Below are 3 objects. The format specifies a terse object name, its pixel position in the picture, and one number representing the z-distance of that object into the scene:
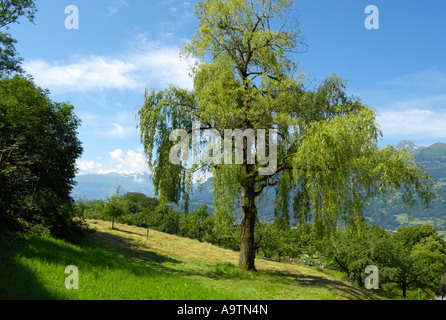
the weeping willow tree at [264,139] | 10.37
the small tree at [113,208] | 31.78
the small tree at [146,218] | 39.41
